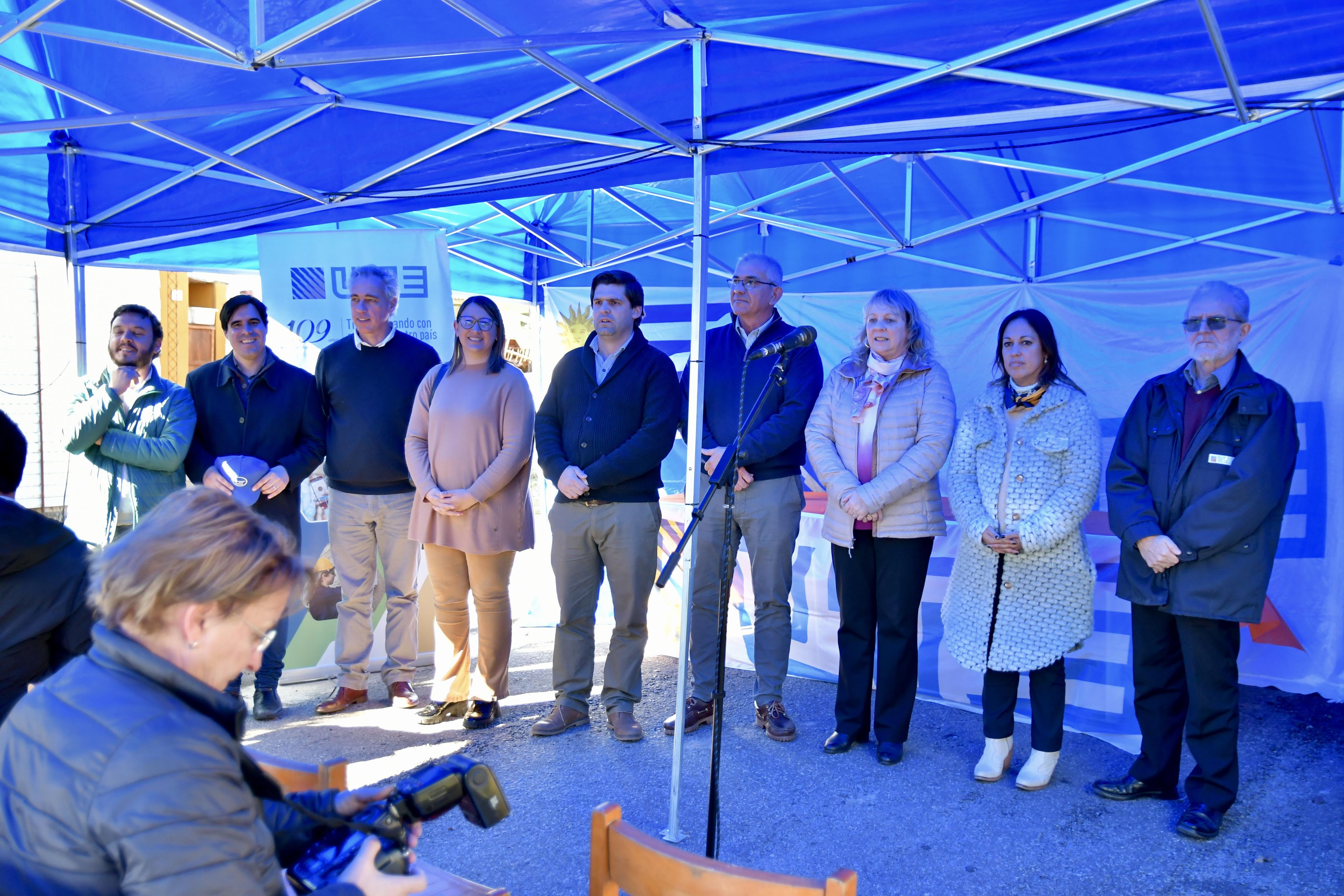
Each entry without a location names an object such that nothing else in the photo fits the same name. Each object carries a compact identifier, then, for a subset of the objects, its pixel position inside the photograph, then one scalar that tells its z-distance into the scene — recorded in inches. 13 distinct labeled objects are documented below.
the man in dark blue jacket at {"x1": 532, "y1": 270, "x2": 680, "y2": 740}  155.6
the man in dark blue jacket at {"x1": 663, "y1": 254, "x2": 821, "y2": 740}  156.8
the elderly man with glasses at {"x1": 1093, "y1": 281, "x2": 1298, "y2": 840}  119.1
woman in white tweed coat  134.0
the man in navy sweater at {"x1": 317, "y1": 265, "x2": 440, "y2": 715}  173.0
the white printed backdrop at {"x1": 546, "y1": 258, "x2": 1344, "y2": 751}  169.2
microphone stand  98.4
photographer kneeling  43.3
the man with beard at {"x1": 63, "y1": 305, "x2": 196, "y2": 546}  157.2
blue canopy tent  111.4
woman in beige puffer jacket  143.9
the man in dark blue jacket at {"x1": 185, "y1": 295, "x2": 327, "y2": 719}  168.1
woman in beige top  160.9
